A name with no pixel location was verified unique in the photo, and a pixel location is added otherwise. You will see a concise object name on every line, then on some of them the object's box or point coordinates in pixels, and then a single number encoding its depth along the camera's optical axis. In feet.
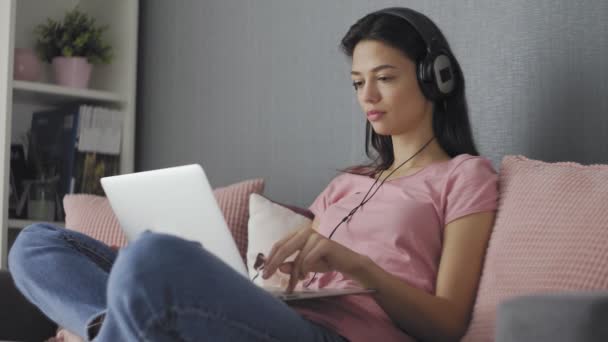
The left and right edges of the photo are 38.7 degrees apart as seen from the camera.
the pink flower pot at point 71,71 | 9.50
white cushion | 6.12
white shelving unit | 8.98
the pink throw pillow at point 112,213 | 6.60
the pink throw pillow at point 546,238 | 4.08
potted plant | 9.50
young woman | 3.28
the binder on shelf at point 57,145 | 9.34
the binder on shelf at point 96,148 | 9.38
